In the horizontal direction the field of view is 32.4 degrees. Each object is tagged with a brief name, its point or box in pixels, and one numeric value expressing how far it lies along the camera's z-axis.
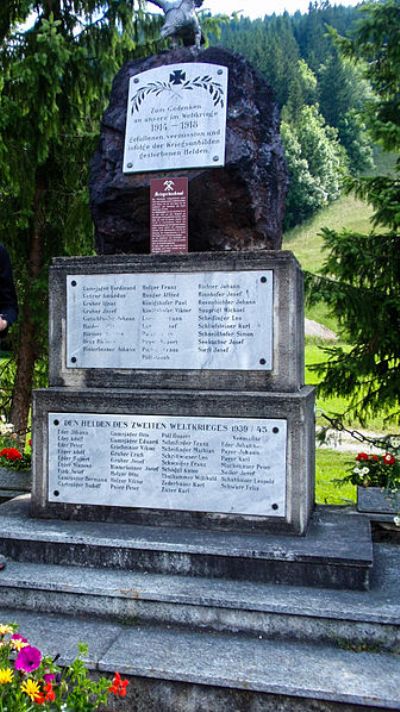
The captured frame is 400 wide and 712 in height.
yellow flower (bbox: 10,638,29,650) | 2.25
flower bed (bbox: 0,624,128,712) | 2.08
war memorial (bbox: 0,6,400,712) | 3.14
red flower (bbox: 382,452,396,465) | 4.95
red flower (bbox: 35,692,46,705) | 2.03
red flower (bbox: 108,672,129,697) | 2.15
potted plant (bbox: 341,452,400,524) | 4.41
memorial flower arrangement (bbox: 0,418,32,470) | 5.15
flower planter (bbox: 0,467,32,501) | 4.86
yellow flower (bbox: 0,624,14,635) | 2.23
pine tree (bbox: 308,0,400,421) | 6.50
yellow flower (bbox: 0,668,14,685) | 2.07
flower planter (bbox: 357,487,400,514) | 4.38
